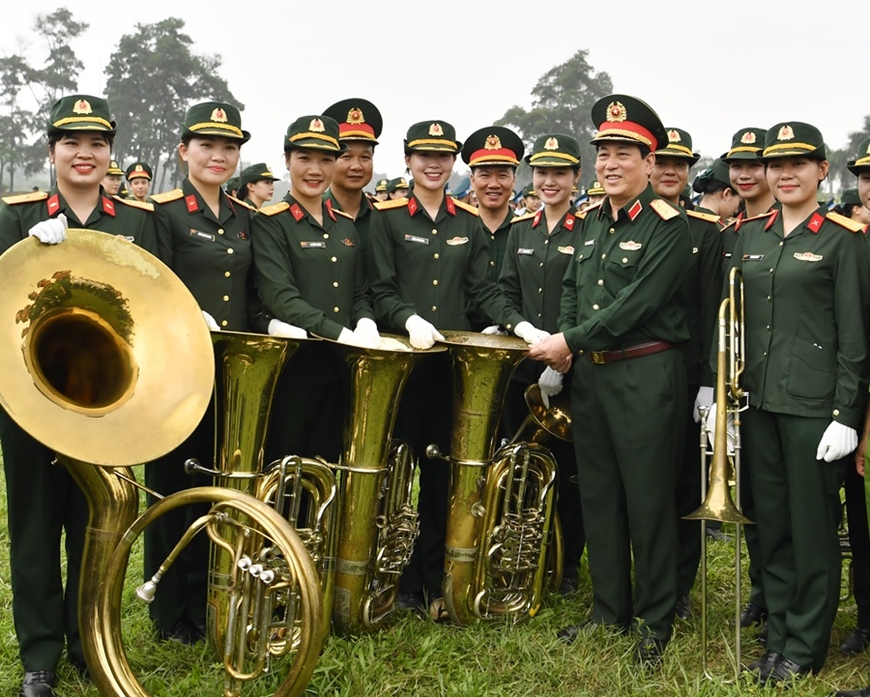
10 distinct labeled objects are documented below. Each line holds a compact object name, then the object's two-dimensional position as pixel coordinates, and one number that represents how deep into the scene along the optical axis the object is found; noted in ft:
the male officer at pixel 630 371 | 14.42
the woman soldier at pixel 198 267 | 14.44
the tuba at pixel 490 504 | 14.92
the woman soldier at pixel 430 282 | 16.48
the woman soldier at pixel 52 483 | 12.80
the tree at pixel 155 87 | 171.05
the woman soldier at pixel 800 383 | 13.04
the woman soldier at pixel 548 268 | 17.49
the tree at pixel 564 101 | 186.39
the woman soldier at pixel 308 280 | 14.89
